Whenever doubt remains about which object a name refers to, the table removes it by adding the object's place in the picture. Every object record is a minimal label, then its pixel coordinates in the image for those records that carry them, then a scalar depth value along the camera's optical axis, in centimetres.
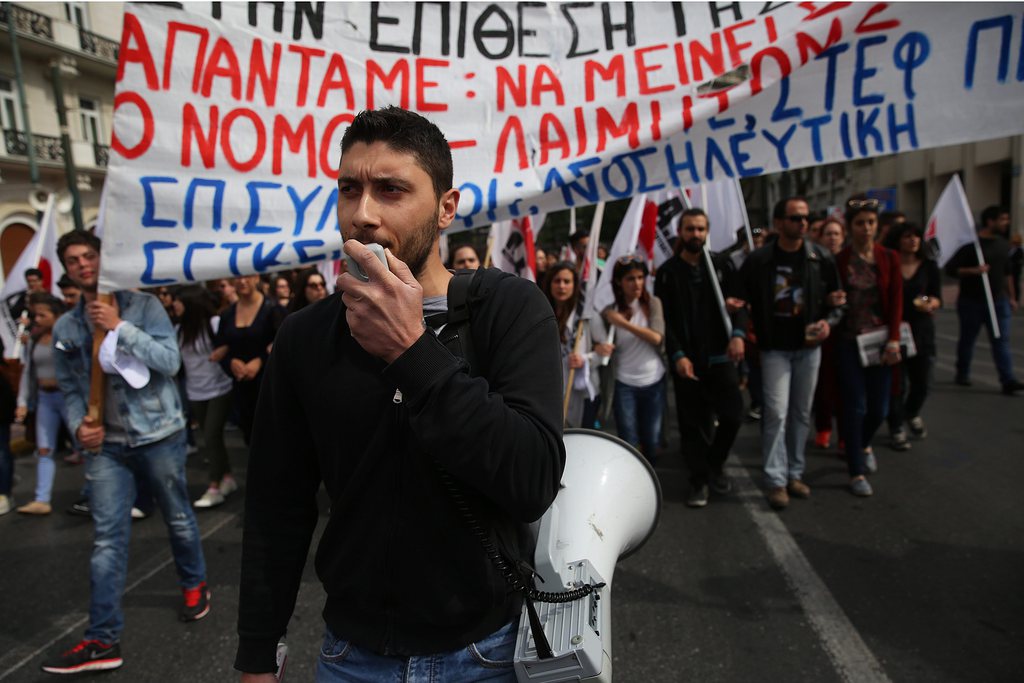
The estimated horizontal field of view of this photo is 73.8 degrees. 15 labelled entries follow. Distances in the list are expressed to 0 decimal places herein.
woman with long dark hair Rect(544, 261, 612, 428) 493
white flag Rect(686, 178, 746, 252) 629
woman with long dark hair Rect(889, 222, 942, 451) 565
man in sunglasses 450
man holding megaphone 125
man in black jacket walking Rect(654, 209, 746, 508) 466
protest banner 253
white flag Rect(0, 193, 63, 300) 639
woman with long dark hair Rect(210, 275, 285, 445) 543
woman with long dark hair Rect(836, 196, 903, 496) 483
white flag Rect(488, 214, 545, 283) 578
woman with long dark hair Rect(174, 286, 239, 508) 534
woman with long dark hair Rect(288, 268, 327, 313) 557
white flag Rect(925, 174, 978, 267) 792
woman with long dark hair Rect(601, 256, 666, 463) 497
